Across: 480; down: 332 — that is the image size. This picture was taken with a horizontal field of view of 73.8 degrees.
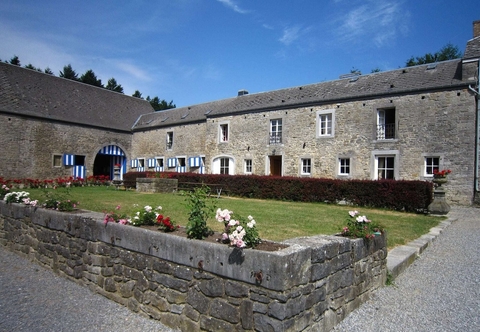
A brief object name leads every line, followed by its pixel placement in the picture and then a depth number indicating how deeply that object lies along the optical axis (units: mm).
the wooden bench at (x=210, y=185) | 16608
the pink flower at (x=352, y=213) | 4231
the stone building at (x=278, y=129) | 14062
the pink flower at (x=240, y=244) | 2971
